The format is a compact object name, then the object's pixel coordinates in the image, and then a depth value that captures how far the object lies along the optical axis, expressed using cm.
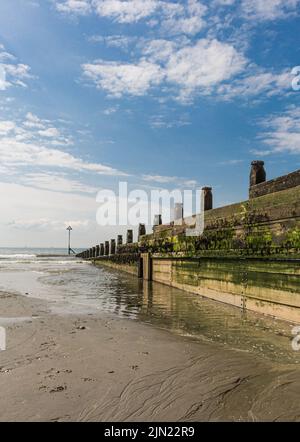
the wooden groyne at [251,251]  624
